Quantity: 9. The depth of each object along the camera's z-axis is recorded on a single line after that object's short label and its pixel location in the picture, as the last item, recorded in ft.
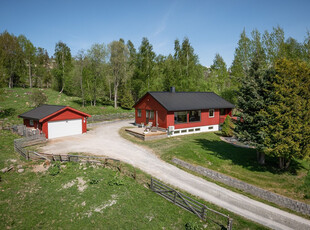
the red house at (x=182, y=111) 84.79
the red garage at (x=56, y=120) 74.84
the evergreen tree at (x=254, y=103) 48.26
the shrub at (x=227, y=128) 84.74
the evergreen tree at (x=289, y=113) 43.86
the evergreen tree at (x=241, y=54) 105.63
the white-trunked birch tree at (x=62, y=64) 182.09
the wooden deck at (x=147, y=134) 78.00
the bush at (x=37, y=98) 109.70
